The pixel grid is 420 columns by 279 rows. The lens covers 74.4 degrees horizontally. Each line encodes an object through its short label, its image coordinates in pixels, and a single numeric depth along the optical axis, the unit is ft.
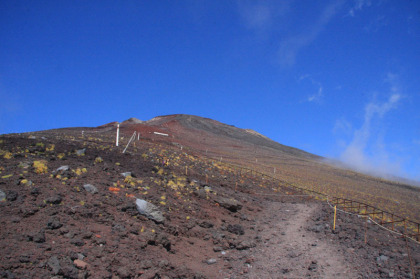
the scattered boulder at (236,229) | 32.63
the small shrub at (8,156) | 30.60
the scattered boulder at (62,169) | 29.44
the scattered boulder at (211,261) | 24.86
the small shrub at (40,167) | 28.17
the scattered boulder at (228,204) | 38.81
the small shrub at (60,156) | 34.60
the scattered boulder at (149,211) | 27.43
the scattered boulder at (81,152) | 38.71
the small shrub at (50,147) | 37.75
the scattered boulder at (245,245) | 28.48
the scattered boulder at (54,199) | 23.16
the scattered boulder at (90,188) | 27.50
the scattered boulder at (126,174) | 35.12
